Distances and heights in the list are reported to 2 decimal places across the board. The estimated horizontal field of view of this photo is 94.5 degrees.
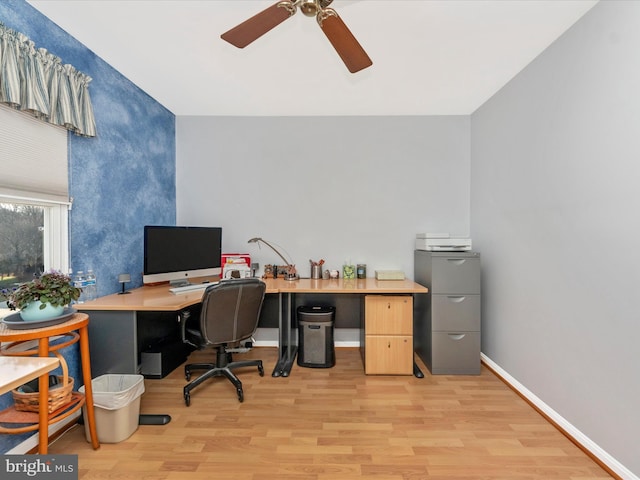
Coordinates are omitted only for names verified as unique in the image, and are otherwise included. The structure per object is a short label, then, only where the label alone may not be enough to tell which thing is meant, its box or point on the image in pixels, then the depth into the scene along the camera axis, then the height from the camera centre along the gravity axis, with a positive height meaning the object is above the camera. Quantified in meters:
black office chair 2.13 -0.62
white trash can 1.77 -1.07
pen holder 3.21 -0.37
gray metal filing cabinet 2.67 -0.70
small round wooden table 1.40 -0.57
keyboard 2.44 -0.44
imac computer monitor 2.46 -0.14
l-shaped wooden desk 1.97 -0.52
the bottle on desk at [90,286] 2.17 -0.36
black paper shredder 2.81 -0.98
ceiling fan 1.34 +1.03
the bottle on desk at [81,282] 2.10 -0.31
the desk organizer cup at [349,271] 3.22 -0.38
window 1.67 +0.24
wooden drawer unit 2.66 -0.90
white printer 2.82 -0.07
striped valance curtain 1.58 +0.92
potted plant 1.50 -0.30
